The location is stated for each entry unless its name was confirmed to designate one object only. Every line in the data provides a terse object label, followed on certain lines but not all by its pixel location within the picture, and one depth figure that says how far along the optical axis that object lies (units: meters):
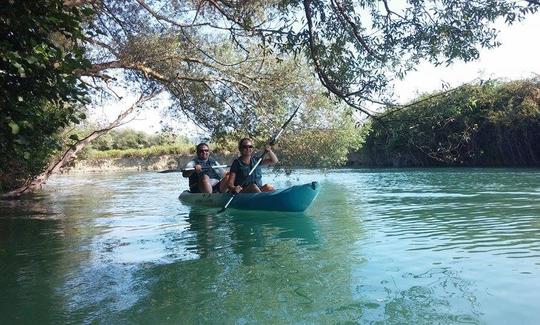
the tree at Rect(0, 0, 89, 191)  3.66
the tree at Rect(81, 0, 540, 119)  4.84
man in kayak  10.73
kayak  8.91
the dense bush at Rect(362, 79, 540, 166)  23.67
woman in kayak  9.28
